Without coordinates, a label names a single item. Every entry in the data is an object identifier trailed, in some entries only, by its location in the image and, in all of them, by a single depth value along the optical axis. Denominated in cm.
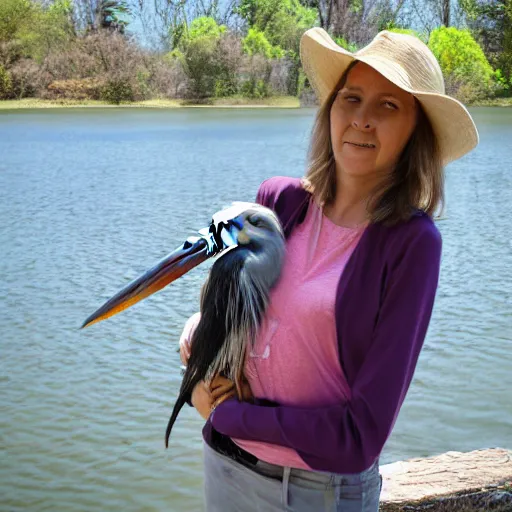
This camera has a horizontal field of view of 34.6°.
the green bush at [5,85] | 3816
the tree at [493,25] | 4134
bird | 123
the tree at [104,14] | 4922
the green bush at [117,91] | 3888
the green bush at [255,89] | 3962
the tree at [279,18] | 4916
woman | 112
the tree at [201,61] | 3934
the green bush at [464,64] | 3516
